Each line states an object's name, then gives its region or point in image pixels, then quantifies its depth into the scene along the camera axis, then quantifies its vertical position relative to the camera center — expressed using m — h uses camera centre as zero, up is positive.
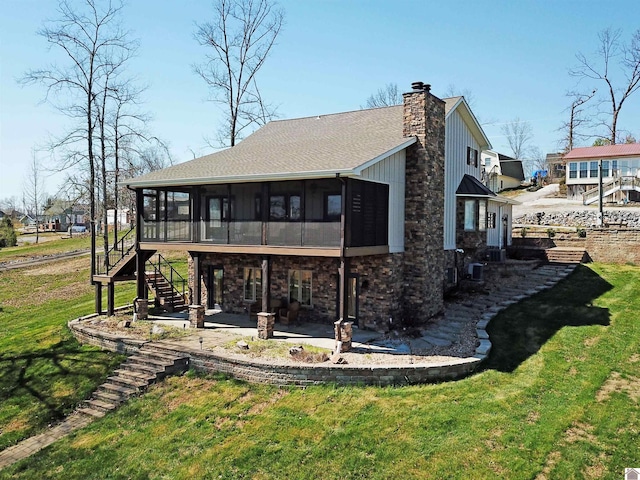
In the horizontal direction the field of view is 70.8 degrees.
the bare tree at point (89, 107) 21.30 +5.73
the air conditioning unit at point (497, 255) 19.86 -1.16
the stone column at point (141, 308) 15.55 -2.81
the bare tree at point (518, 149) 67.12 +11.91
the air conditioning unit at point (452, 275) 16.83 -1.77
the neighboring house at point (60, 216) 66.75 +1.81
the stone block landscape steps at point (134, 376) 10.96 -3.83
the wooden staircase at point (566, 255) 19.72 -1.14
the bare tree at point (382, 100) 42.70 +12.26
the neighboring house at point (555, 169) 45.77 +6.38
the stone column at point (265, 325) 12.70 -2.76
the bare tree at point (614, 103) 34.88 +10.01
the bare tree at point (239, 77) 27.50 +9.34
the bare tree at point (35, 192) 50.75 +4.04
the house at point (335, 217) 12.48 +0.36
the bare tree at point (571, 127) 41.10 +9.60
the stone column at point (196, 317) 14.18 -2.82
